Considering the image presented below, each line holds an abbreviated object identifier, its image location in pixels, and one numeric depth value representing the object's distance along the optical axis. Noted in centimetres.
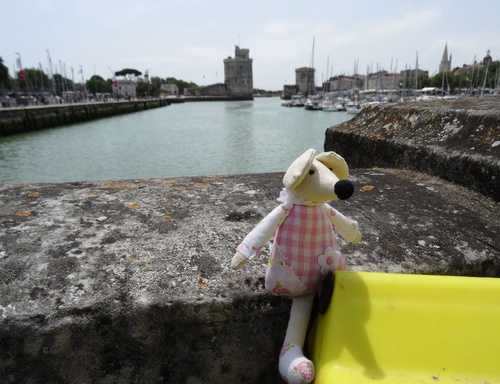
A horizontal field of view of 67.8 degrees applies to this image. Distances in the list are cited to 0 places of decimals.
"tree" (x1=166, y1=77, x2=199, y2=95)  13800
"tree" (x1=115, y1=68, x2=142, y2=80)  11681
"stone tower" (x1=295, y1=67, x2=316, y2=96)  10675
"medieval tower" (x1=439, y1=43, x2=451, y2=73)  10065
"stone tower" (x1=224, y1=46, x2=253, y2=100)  10199
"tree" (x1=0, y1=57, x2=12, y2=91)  5378
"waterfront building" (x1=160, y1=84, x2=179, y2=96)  12594
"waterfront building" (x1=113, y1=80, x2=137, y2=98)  9788
